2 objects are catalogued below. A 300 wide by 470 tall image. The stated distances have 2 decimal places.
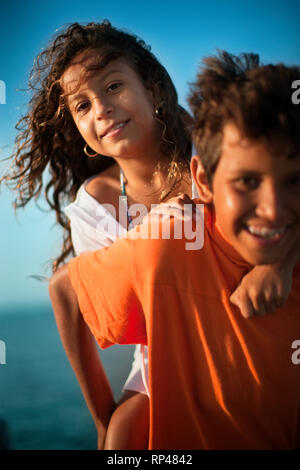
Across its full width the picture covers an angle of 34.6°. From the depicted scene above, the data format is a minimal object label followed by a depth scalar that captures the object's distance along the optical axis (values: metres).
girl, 1.33
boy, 0.89
